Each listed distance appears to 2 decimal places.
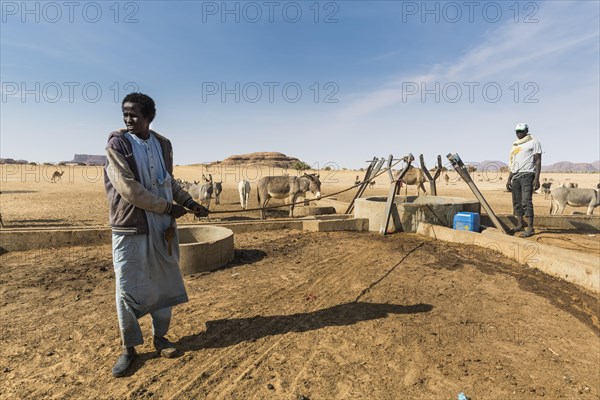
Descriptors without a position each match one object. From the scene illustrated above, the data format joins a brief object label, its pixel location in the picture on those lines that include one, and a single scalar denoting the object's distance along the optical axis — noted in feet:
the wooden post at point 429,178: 34.50
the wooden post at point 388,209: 26.20
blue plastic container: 23.89
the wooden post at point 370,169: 36.79
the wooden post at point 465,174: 25.07
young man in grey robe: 9.23
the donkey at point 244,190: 45.70
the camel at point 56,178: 98.88
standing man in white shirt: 22.50
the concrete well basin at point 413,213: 25.99
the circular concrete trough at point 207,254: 17.46
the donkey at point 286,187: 41.29
